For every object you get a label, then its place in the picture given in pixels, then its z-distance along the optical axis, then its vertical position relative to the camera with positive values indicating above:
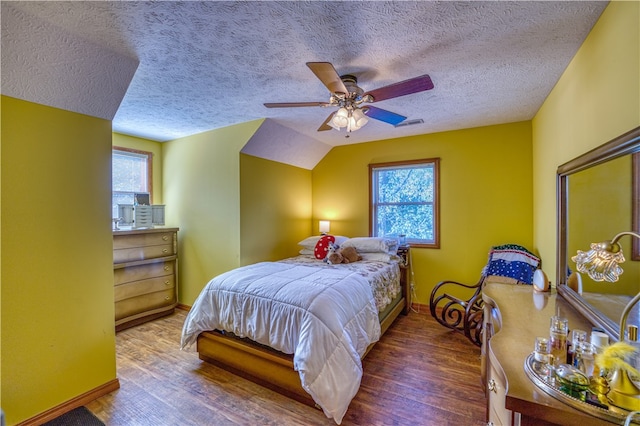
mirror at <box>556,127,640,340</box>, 1.14 -0.04
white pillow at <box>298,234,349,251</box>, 3.97 -0.45
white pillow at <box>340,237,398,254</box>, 3.55 -0.45
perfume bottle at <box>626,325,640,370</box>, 0.82 -0.44
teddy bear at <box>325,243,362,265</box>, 3.36 -0.56
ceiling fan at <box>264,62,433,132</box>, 1.75 +0.87
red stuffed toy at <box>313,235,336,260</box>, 3.70 -0.50
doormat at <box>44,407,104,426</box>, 1.80 -1.42
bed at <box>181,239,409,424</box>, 1.81 -0.92
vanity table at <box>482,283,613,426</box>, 0.79 -0.59
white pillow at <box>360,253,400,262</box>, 3.42 -0.60
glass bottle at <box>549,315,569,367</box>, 1.04 -0.53
